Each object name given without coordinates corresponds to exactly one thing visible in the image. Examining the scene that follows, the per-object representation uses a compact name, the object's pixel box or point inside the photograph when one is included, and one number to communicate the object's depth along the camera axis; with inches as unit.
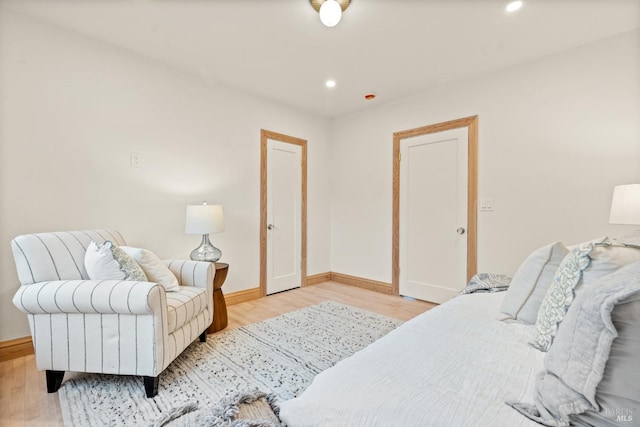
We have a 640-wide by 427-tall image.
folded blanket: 75.1
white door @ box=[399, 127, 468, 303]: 121.6
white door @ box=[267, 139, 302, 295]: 142.2
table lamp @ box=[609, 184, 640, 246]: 69.4
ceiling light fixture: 70.2
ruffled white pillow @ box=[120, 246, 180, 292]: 76.8
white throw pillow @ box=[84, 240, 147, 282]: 65.3
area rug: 57.1
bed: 25.0
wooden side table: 95.7
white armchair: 59.4
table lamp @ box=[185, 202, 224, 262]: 101.3
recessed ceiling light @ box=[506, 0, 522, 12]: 74.9
